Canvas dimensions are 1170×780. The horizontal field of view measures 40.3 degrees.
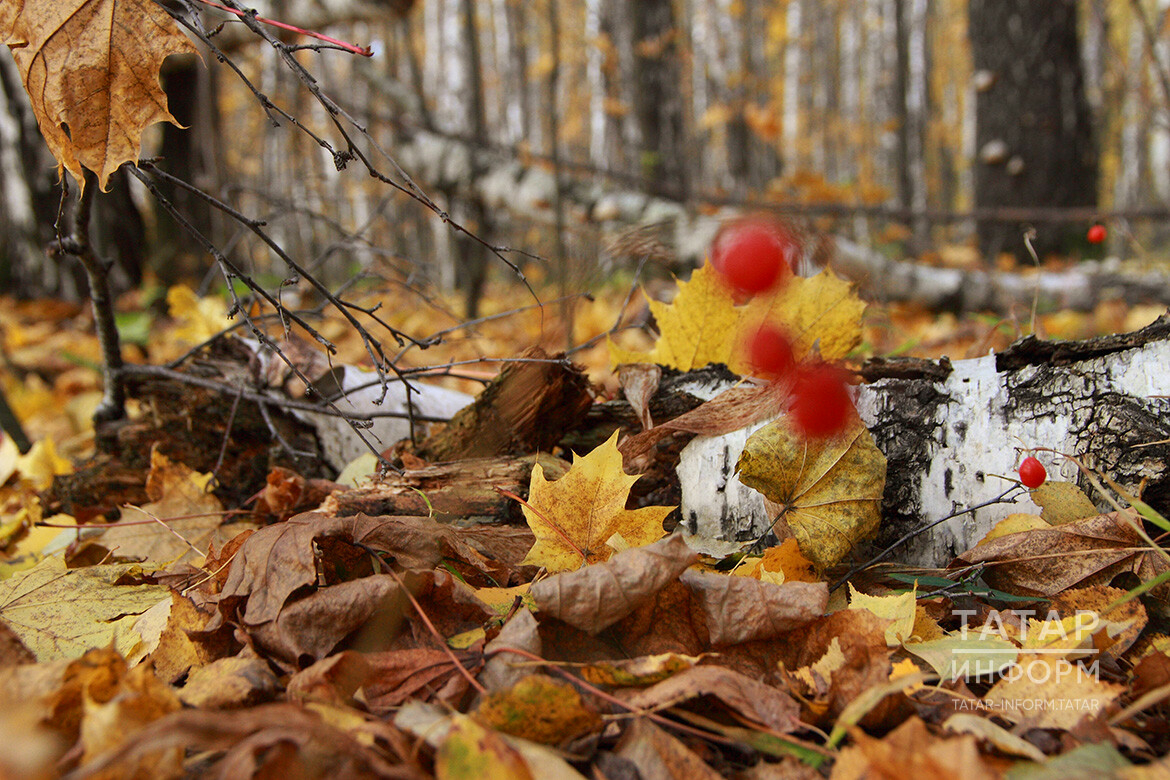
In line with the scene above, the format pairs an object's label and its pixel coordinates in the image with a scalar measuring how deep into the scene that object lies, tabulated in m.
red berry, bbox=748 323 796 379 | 0.64
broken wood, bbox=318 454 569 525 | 0.80
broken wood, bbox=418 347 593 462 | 0.83
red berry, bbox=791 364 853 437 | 0.65
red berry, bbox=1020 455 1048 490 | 0.73
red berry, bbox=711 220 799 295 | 0.63
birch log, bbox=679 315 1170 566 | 0.74
